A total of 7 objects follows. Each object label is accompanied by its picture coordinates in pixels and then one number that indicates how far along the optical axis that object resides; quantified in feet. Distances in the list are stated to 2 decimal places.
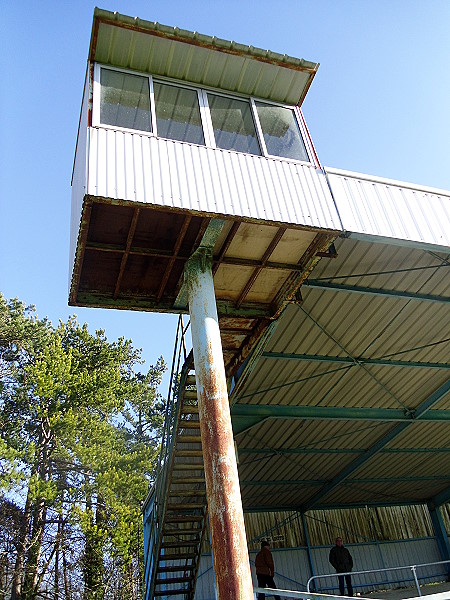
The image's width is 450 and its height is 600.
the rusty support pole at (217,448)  20.12
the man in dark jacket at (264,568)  43.93
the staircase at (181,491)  34.40
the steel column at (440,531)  73.82
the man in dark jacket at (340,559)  48.75
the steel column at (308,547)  66.85
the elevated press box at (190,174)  26.13
